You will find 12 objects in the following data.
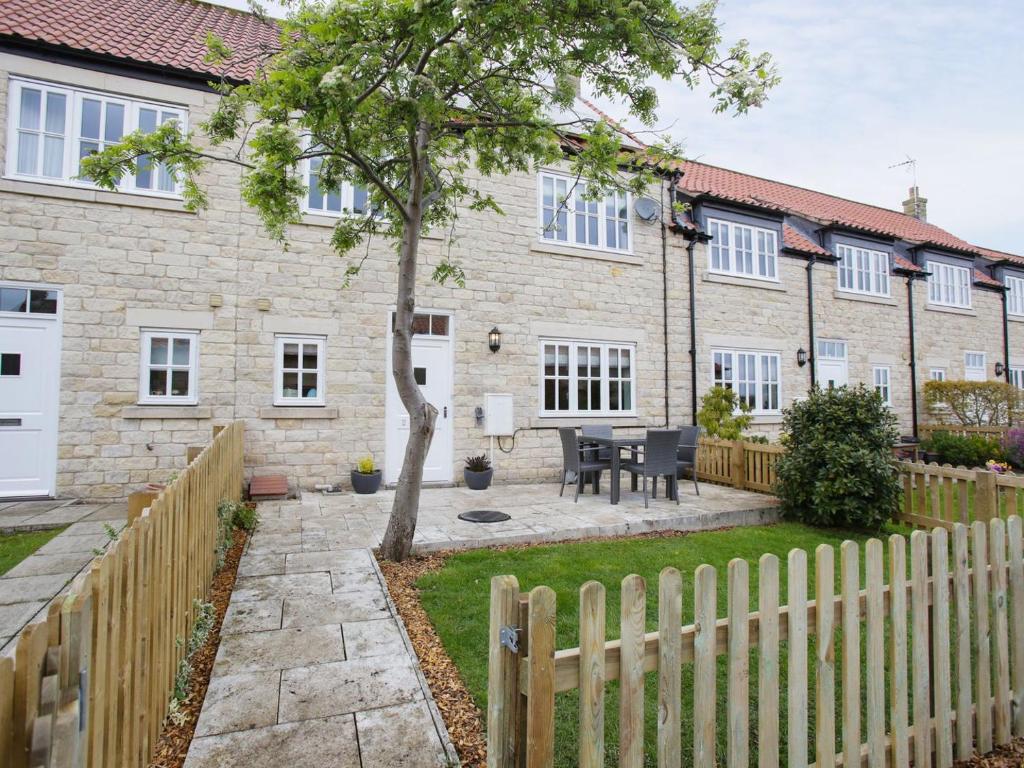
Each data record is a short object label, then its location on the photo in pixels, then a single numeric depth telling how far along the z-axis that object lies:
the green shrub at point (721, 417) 10.47
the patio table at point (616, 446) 7.82
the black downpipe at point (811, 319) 13.46
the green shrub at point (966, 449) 12.83
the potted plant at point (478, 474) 9.09
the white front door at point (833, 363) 13.77
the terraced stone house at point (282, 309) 7.35
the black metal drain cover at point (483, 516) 6.78
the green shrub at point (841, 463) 6.75
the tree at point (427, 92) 3.79
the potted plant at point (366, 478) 8.41
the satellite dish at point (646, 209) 11.42
